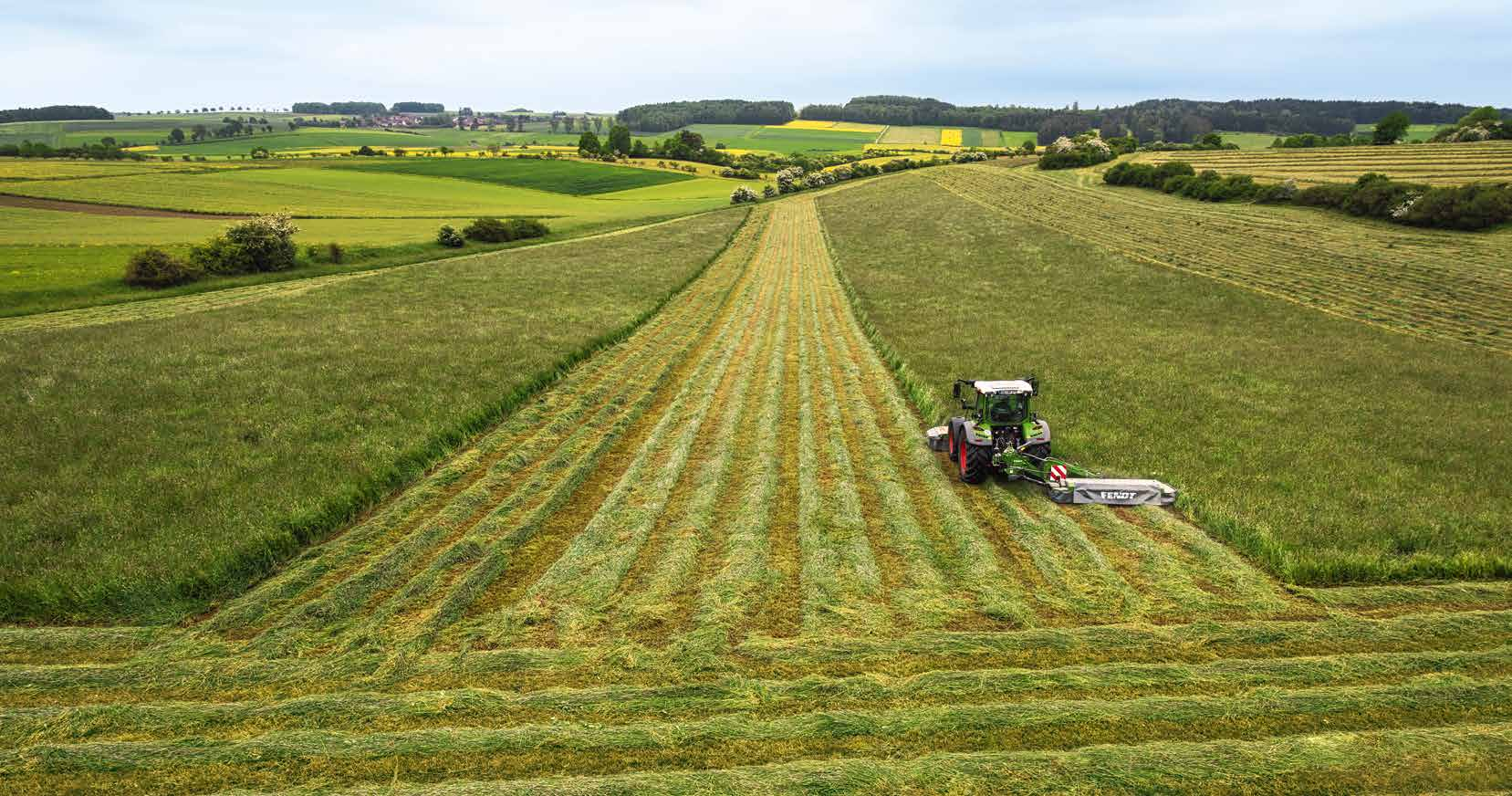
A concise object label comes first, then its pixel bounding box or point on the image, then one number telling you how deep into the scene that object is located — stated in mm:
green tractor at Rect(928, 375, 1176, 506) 13023
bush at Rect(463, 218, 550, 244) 54578
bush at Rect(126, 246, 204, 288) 34406
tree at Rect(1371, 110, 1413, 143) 70125
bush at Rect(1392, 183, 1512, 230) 37656
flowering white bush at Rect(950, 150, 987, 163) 116438
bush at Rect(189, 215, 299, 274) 37594
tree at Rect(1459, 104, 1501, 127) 67375
